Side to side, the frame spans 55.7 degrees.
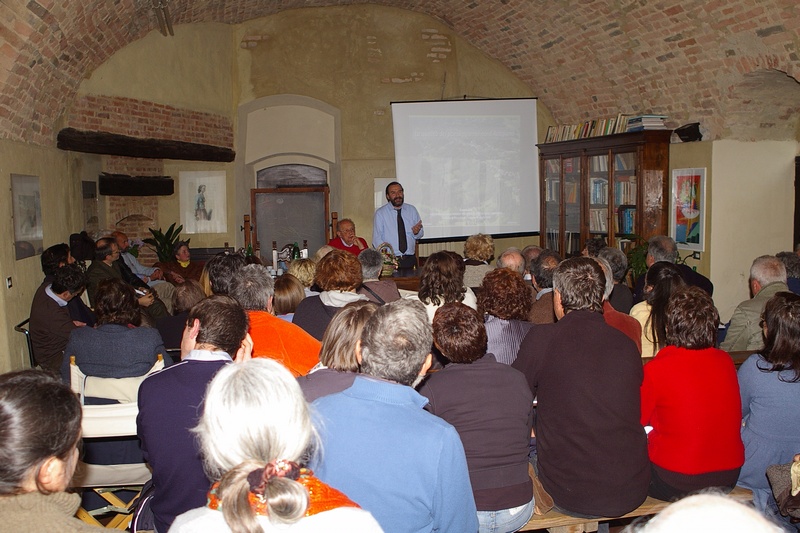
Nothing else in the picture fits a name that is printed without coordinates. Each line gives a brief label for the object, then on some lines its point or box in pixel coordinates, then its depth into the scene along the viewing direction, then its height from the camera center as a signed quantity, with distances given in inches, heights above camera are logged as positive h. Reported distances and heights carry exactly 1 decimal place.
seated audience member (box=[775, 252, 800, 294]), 232.8 -17.8
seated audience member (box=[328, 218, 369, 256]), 317.1 -9.9
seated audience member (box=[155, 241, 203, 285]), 355.3 -23.0
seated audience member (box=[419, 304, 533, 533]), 109.3 -29.0
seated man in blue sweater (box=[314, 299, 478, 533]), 83.5 -27.0
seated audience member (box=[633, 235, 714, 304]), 239.0 -14.6
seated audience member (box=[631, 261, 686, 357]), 173.3 -23.3
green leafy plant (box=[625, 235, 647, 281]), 319.0 -21.5
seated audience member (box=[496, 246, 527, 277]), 238.7 -15.5
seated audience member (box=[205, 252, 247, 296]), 164.2 -11.8
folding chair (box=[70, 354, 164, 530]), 123.7 -34.5
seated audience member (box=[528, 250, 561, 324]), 193.9 -21.0
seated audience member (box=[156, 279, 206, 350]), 189.2 -24.3
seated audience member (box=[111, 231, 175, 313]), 329.7 -22.5
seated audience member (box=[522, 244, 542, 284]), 266.8 -14.9
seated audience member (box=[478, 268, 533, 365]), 151.9 -19.9
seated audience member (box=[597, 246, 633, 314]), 212.8 -21.2
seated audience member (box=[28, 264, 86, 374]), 215.9 -27.4
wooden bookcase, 341.7 +10.3
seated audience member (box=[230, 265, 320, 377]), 145.6 -23.7
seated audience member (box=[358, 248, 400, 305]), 204.4 -18.7
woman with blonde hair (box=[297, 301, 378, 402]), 105.9 -20.5
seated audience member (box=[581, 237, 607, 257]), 270.2 -13.0
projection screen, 407.2 +26.5
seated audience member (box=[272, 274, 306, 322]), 183.3 -19.9
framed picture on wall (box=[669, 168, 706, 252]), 325.4 -0.2
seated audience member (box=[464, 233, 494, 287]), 250.0 -13.9
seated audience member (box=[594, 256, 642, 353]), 162.9 -24.6
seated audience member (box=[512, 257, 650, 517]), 115.0 -31.1
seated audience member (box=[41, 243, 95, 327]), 239.0 -13.7
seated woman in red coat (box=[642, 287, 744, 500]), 121.6 -31.8
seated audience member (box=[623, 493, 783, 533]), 43.0 -17.8
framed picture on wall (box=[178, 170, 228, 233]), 432.5 +8.9
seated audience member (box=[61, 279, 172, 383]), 148.2 -25.7
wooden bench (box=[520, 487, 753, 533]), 121.1 -49.8
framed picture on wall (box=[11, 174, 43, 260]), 260.2 +2.0
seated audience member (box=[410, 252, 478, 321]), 183.6 -16.7
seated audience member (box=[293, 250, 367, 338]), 174.2 -18.4
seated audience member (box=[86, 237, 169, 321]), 281.9 -18.3
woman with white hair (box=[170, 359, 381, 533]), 58.6 -19.4
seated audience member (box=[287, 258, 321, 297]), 222.5 -16.3
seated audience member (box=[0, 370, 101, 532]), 62.6 -19.6
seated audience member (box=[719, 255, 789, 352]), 180.1 -24.4
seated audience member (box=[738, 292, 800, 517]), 128.8 -32.8
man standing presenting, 341.4 -5.0
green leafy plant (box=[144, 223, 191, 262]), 403.9 -13.4
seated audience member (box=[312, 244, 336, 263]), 255.8 -12.8
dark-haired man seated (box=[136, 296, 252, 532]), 99.3 -27.7
